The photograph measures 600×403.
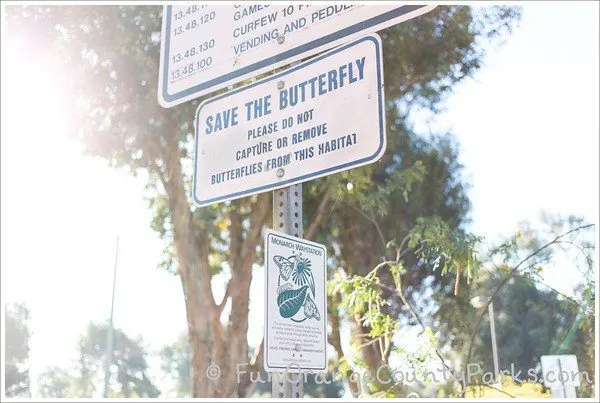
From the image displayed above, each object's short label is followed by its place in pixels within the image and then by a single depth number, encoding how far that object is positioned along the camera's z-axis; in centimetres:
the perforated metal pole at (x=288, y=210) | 208
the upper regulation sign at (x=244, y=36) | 210
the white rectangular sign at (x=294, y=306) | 184
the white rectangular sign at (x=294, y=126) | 195
